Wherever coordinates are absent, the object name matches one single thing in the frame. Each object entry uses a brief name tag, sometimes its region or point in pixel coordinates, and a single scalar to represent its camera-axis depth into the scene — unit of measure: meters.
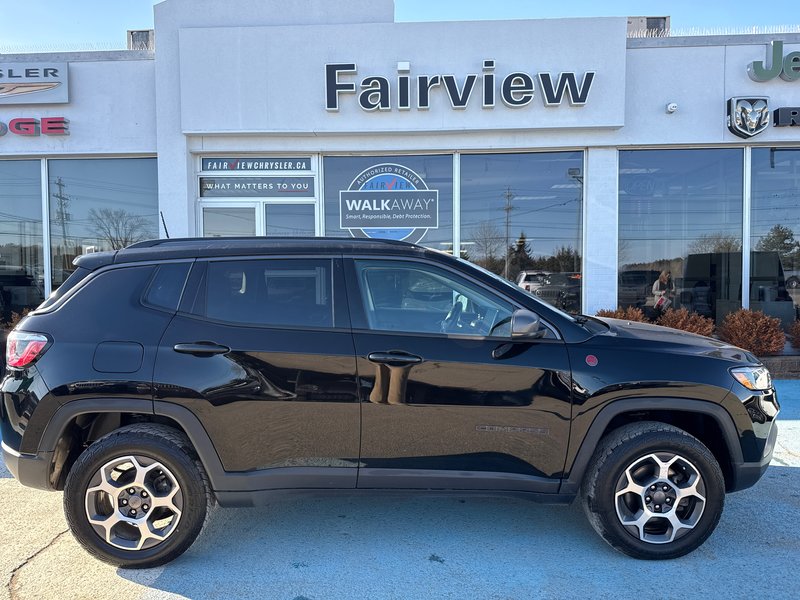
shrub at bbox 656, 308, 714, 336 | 8.12
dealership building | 8.59
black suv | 3.17
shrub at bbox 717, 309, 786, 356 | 7.99
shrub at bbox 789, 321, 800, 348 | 8.44
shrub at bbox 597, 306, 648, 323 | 8.33
